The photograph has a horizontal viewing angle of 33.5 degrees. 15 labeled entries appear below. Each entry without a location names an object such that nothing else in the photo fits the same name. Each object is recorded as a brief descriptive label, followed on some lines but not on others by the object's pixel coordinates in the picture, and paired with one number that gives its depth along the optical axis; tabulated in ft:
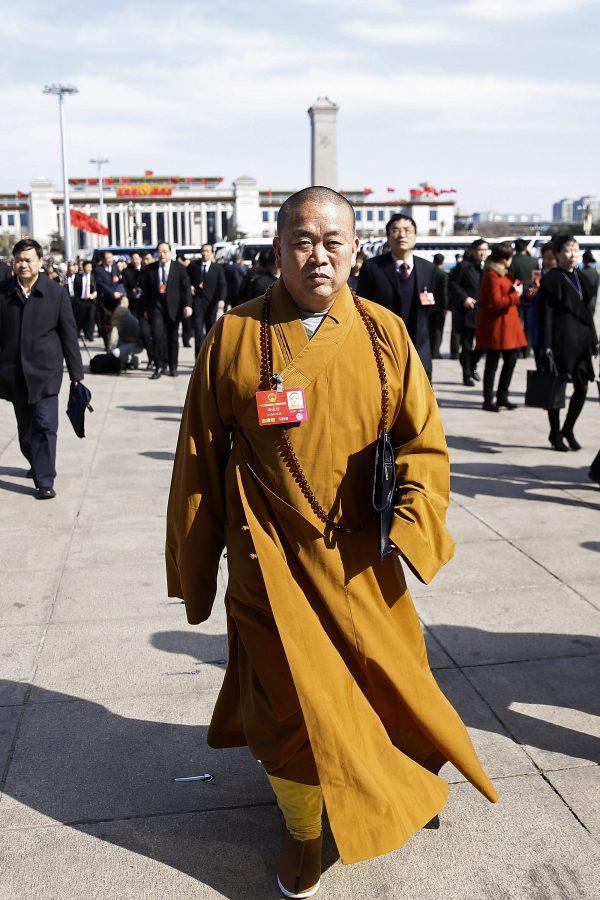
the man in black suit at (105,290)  48.32
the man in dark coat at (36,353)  20.65
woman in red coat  29.78
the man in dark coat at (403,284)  20.67
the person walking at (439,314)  31.43
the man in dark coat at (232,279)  54.08
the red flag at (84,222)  106.01
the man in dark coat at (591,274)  24.66
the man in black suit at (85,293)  56.90
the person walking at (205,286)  45.65
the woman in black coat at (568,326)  24.00
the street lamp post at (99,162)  211.61
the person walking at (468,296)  36.45
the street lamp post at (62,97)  155.33
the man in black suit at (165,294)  38.58
